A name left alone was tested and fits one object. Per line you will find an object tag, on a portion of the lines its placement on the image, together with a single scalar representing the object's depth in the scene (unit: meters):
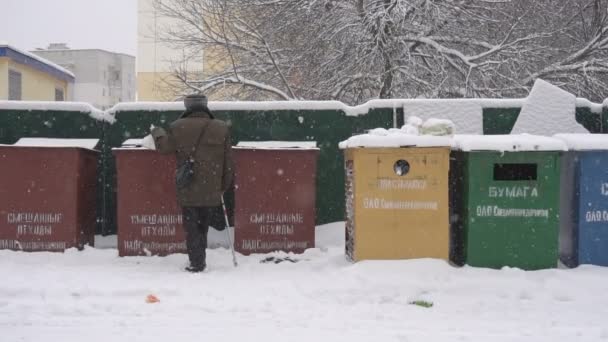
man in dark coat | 6.05
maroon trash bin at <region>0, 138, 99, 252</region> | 6.66
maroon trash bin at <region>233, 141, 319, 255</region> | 6.62
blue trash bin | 5.91
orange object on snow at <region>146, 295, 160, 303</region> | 5.00
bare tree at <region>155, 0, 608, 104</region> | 13.49
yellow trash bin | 5.86
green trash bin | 5.77
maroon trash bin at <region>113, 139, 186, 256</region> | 6.60
